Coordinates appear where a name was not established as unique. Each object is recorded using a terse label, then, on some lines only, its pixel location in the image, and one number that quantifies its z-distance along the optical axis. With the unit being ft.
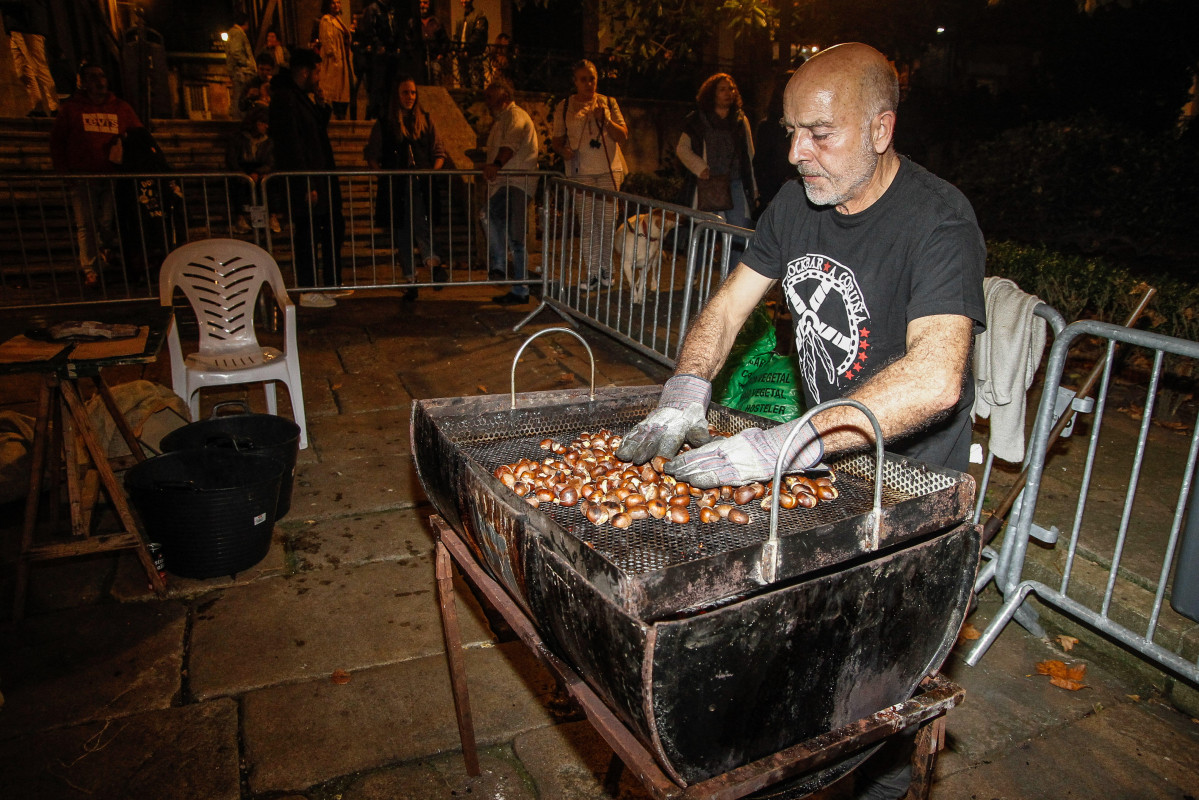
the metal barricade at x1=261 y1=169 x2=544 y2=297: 28.81
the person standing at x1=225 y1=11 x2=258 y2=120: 47.55
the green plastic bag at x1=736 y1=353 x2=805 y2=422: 14.98
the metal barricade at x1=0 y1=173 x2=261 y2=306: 28.55
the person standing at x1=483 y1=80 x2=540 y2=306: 30.09
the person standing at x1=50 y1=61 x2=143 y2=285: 27.91
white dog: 29.44
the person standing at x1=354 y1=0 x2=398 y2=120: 42.14
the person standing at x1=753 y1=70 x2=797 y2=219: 29.07
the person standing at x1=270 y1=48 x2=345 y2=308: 27.89
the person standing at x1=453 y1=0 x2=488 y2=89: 56.03
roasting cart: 5.23
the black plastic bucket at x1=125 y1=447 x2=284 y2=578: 13.28
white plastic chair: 17.84
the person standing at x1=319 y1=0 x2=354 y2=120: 43.91
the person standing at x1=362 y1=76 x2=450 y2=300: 30.63
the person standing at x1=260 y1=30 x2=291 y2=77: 50.76
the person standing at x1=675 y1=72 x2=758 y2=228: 28.99
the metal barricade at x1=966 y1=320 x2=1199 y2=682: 11.21
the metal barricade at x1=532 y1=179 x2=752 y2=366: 21.11
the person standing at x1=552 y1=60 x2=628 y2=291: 29.94
